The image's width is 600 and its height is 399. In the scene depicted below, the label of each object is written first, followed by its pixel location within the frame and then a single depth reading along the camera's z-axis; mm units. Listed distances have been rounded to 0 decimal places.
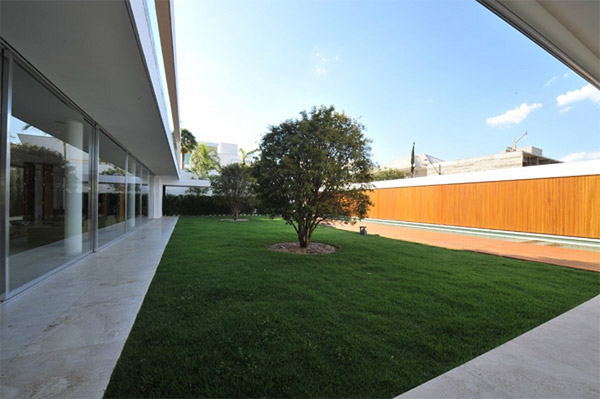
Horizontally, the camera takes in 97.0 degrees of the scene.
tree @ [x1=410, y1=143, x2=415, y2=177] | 39212
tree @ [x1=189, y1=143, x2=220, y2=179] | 31583
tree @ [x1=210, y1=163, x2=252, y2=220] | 17656
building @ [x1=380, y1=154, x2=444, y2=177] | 46625
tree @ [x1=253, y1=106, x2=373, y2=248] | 7087
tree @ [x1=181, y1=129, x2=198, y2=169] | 31698
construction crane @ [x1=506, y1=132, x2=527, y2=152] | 42875
